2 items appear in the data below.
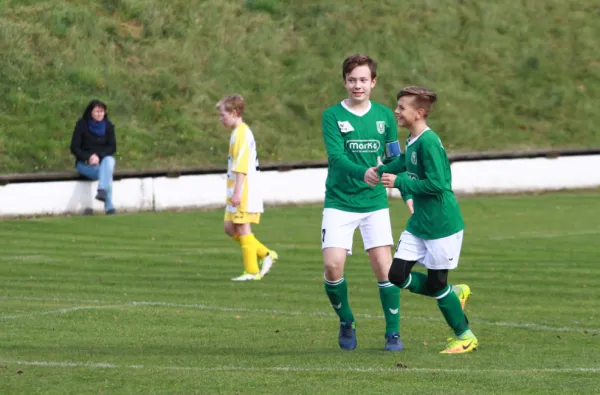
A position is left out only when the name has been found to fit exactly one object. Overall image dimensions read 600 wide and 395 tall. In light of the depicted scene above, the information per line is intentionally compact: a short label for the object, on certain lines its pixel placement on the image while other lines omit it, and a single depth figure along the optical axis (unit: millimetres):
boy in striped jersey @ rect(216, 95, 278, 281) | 28812
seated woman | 46375
